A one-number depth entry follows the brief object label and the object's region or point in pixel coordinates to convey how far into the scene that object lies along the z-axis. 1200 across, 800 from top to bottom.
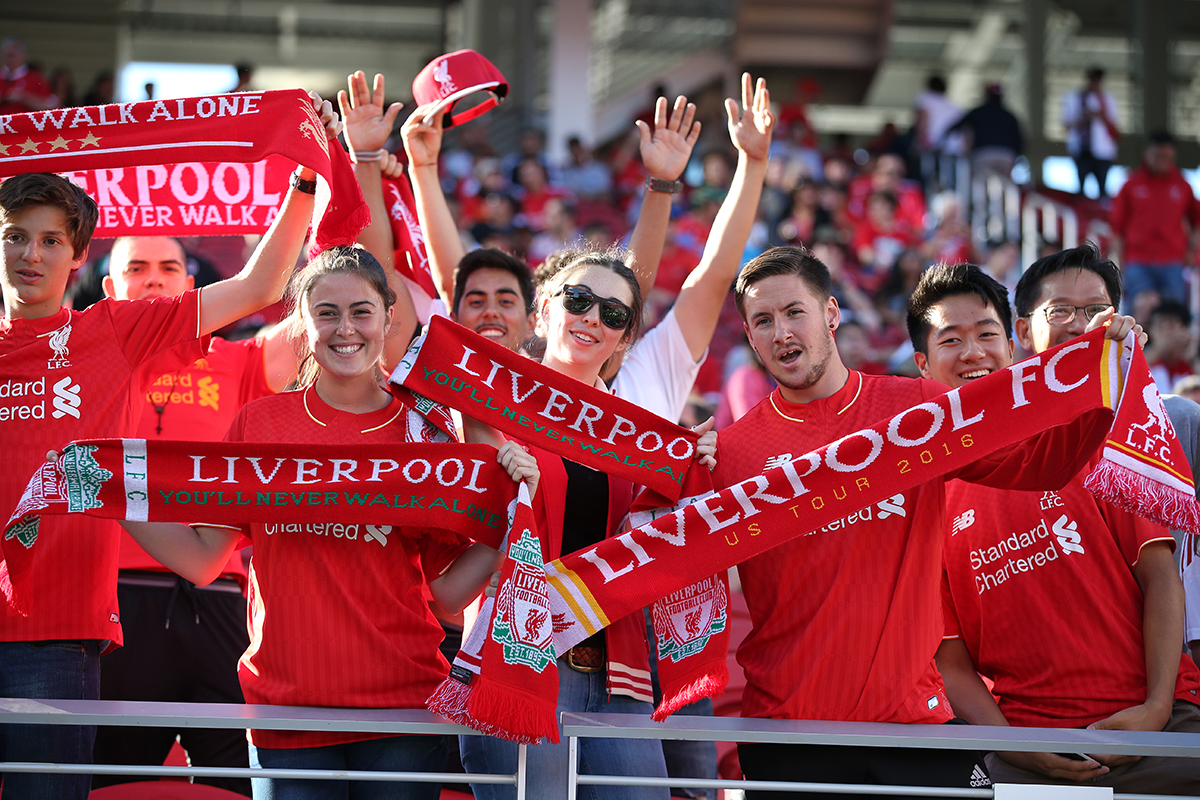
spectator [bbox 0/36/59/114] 12.21
